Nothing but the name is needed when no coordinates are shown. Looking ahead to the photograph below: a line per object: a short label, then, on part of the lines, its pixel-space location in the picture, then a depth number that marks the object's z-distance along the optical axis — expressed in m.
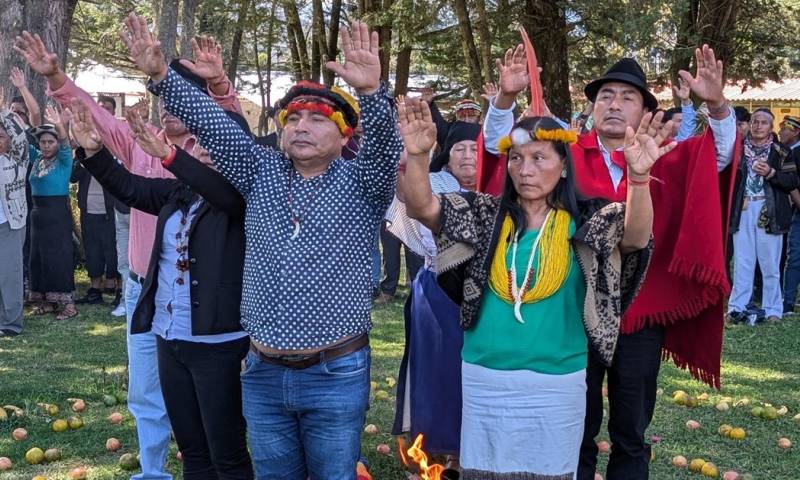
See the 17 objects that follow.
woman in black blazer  3.70
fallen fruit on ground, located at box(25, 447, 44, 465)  5.22
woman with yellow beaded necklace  3.39
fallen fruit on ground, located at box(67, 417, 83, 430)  5.90
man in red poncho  4.02
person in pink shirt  4.34
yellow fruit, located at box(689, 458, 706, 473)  5.17
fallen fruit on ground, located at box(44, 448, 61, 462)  5.27
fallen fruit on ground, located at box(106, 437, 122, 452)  5.46
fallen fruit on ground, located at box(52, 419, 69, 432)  5.86
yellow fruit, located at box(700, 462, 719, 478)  5.09
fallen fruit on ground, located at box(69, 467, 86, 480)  4.97
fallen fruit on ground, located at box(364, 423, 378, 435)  5.75
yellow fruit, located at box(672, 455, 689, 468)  5.21
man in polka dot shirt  3.33
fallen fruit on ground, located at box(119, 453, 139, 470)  5.14
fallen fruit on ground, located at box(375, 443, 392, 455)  5.38
